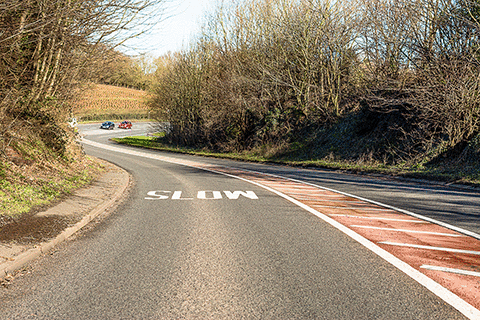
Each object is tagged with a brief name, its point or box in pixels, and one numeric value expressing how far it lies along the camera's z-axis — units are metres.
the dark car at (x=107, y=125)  83.44
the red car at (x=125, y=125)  87.38
